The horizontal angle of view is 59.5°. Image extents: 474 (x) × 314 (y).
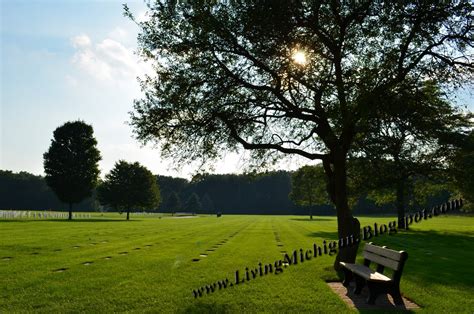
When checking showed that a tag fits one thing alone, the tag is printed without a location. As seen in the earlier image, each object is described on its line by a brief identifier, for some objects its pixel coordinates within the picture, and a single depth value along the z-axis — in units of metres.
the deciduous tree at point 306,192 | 49.62
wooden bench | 8.79
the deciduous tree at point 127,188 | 70.25
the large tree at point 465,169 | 32.66
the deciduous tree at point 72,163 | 60.44
